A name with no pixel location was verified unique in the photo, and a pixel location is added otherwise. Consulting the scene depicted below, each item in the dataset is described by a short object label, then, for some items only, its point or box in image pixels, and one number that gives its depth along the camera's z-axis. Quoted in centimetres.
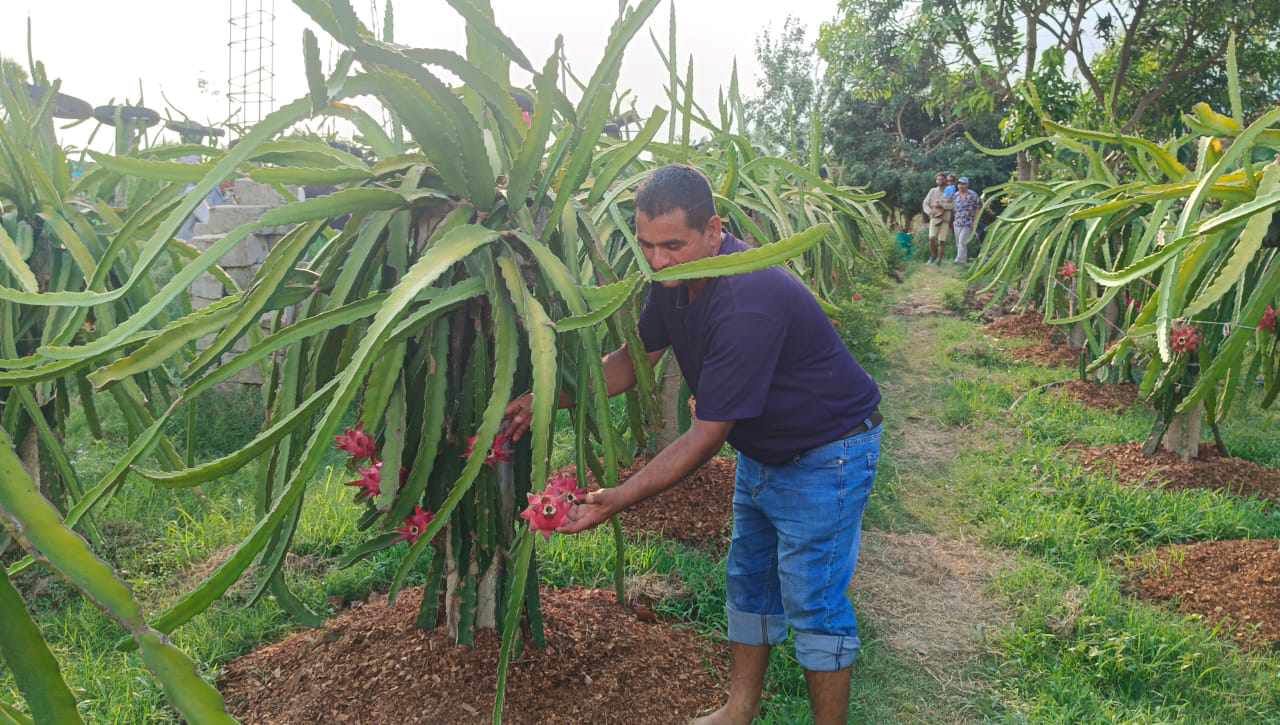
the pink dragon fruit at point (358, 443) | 171
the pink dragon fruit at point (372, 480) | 178
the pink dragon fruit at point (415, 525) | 186
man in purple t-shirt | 201
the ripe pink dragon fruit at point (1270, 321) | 281
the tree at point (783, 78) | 3045
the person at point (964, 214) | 1362
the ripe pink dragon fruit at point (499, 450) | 185
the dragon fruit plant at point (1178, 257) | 235
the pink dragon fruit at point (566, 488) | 163
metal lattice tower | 1844
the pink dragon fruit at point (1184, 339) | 329
